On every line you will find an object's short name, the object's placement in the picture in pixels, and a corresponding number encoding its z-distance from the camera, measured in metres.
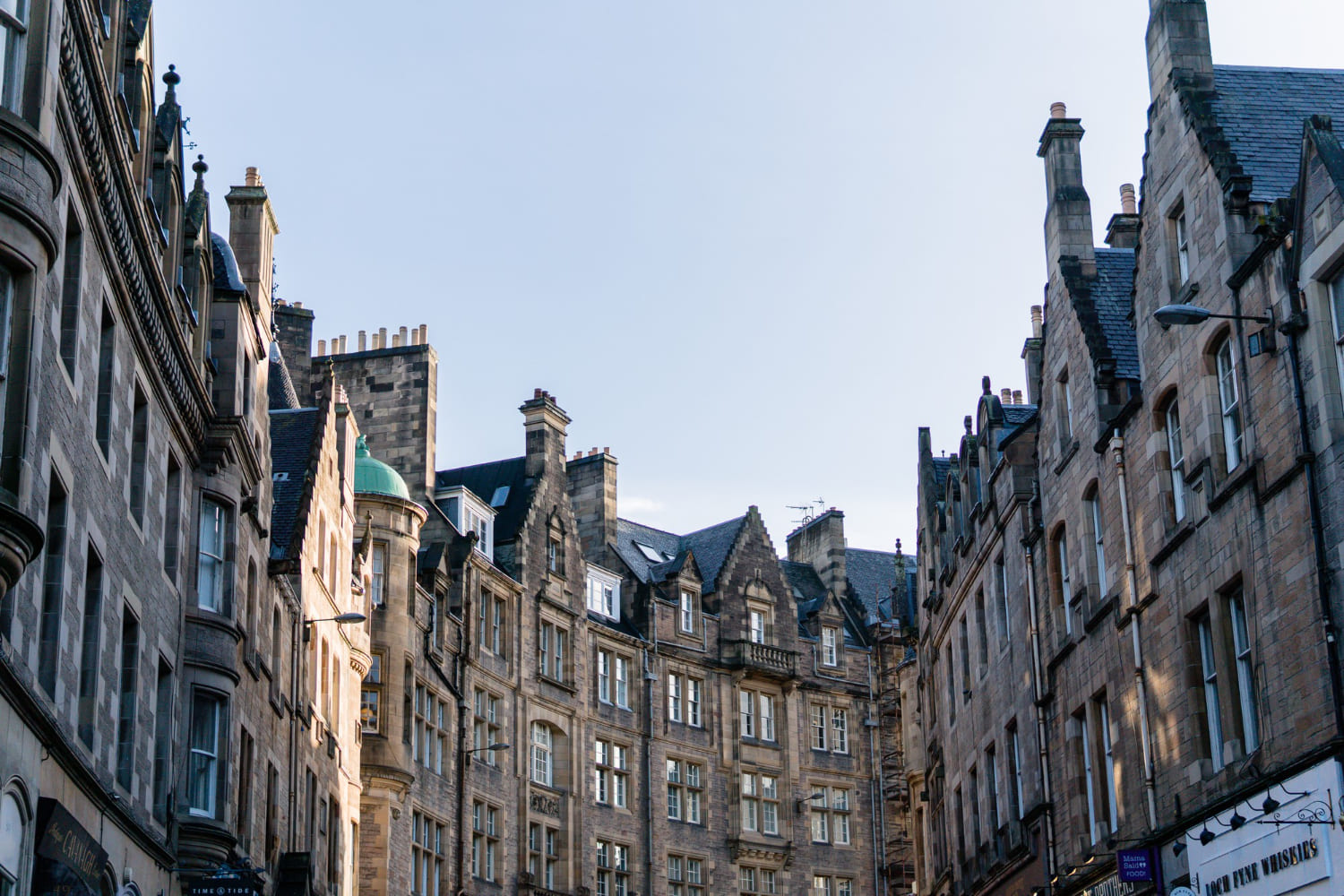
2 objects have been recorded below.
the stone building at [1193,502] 21.95
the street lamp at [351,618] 31.90
